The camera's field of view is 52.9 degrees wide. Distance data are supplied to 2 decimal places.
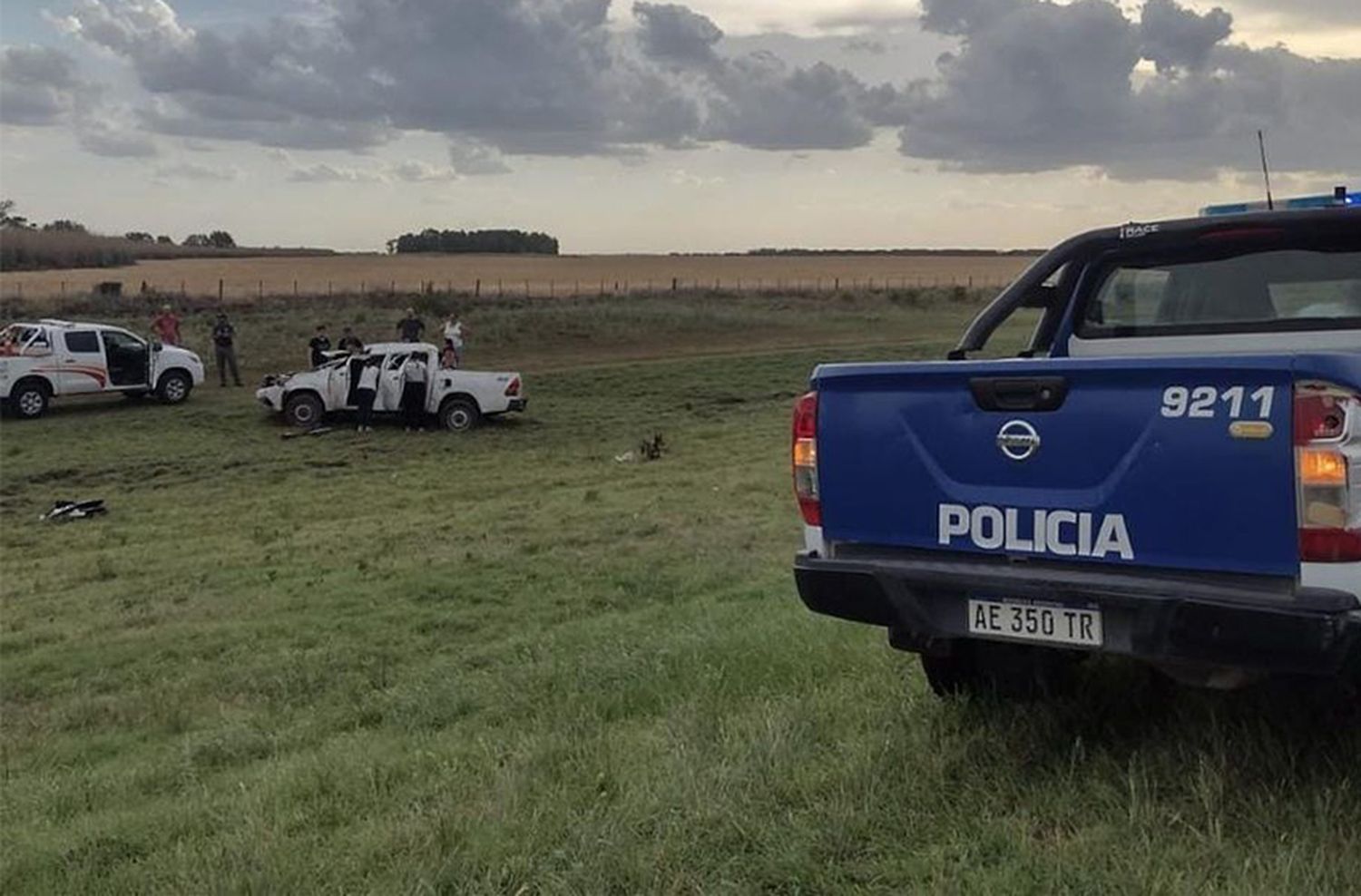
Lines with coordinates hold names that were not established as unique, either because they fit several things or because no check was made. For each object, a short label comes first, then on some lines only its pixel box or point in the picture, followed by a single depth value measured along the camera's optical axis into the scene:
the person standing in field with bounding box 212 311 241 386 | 31.14
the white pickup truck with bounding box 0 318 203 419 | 26.94
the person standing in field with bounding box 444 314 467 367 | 31.55
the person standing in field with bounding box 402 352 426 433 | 24.91
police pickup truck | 3.37
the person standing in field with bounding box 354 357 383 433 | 24.91
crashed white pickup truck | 24.92
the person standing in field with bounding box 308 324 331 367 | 27.01
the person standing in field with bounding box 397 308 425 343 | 31.26
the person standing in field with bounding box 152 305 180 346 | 32.50
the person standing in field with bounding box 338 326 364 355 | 26.55
